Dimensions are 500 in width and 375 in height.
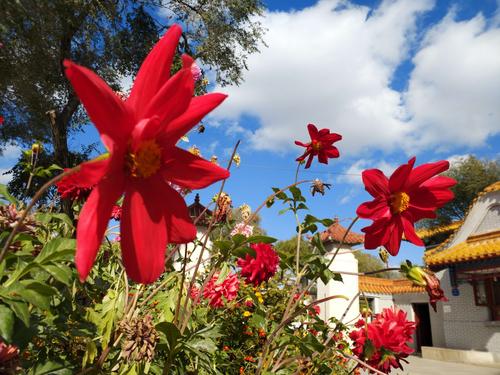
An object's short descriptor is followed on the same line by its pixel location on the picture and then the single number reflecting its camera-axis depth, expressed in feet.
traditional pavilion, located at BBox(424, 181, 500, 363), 40.75
